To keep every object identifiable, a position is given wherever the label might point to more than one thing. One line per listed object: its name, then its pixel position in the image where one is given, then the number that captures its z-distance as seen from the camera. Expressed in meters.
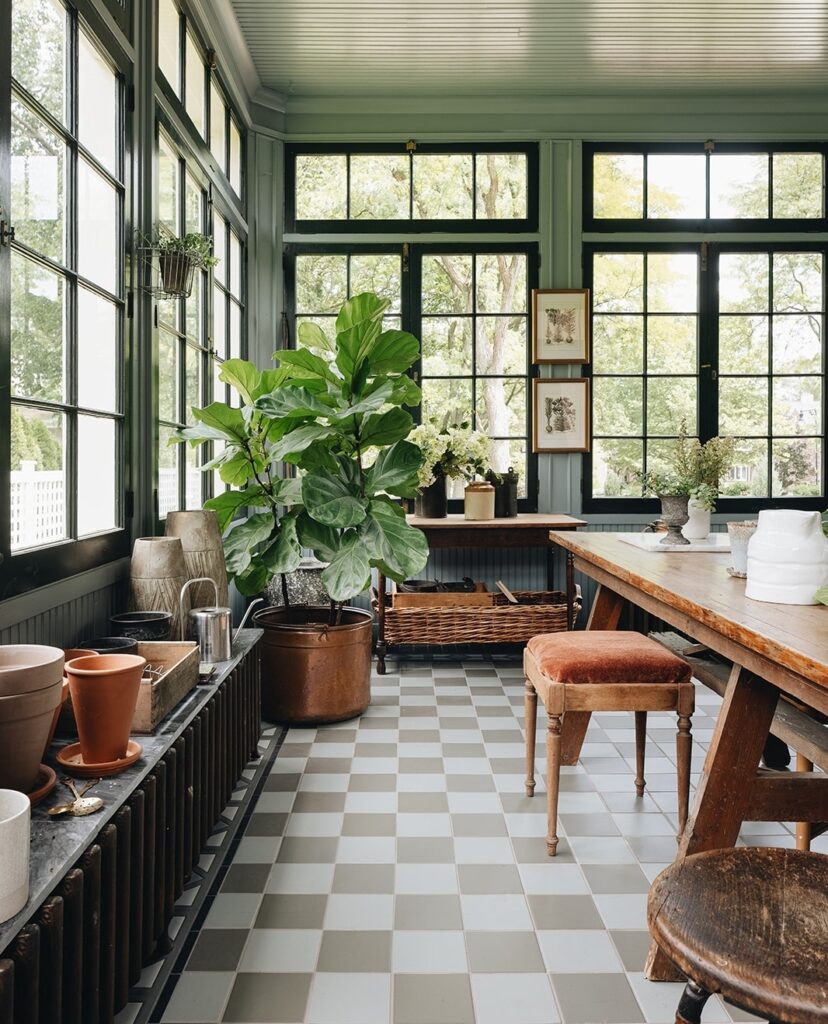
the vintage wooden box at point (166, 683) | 1.91
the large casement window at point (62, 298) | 2.09
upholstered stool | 2.42
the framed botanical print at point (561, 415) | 5.26
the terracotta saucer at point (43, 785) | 1.49
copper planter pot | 3.54
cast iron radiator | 1.18
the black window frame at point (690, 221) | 5.27
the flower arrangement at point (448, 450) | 4.71
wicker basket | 4.58
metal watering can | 2.66
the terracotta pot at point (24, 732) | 1.41
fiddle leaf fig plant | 3.26
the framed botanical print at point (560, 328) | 5.25
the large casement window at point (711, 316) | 5.30
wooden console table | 4.65
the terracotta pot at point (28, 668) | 1.42
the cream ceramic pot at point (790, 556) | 1.91
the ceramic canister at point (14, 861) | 1.12
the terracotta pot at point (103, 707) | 1.65
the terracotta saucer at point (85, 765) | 1.64
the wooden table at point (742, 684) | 1.59
